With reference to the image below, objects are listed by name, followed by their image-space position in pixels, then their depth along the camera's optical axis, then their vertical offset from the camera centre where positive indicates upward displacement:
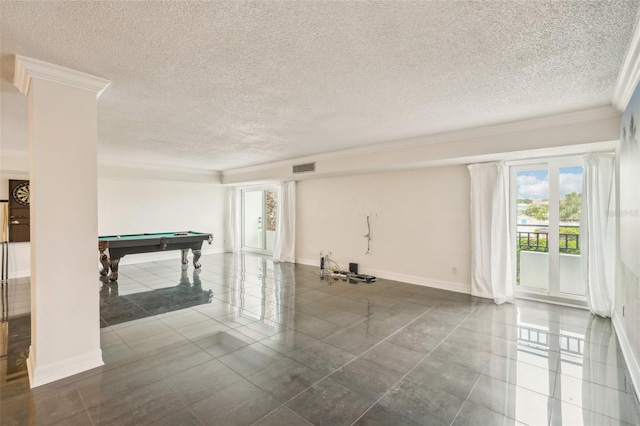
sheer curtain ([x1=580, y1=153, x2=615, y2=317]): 3.98 -0.27
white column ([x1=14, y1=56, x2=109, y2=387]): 2.46 -0.03
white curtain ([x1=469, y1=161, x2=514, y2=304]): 4.78 -0.35
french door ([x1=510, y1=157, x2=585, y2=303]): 4.53 -0.25
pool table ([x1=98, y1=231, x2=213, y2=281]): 5.70 -0.64
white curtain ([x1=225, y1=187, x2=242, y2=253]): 10.04 -0.37
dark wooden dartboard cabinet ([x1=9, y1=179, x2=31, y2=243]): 6.30 +0.06
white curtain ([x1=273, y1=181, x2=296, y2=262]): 8.14 -0.34
